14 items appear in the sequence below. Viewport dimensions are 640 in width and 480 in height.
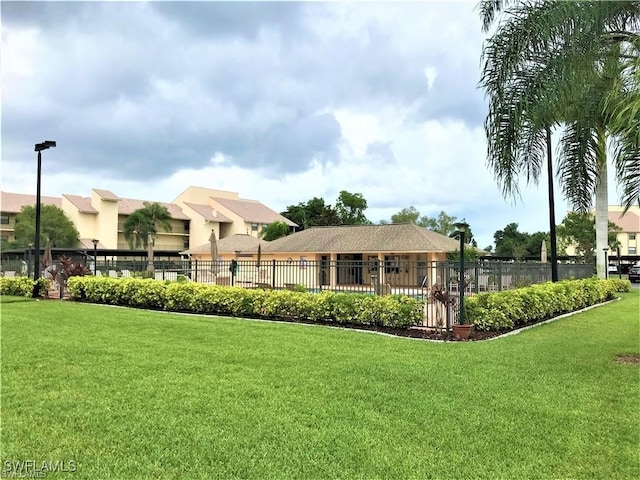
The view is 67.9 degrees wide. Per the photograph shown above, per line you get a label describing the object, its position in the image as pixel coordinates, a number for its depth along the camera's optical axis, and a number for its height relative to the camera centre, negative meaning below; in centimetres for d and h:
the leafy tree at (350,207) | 6117 +721
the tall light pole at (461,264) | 1013 -4
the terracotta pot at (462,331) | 966 -141
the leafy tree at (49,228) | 4828 +380
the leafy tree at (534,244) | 6492 +251
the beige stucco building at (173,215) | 5606 +622
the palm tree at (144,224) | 5625 +477
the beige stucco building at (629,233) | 6488 +397
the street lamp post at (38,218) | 1550 +164
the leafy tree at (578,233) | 4438 +281
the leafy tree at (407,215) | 6875 +690
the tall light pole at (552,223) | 1744 +151
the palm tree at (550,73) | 644 +269
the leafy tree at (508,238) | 6770 +365
